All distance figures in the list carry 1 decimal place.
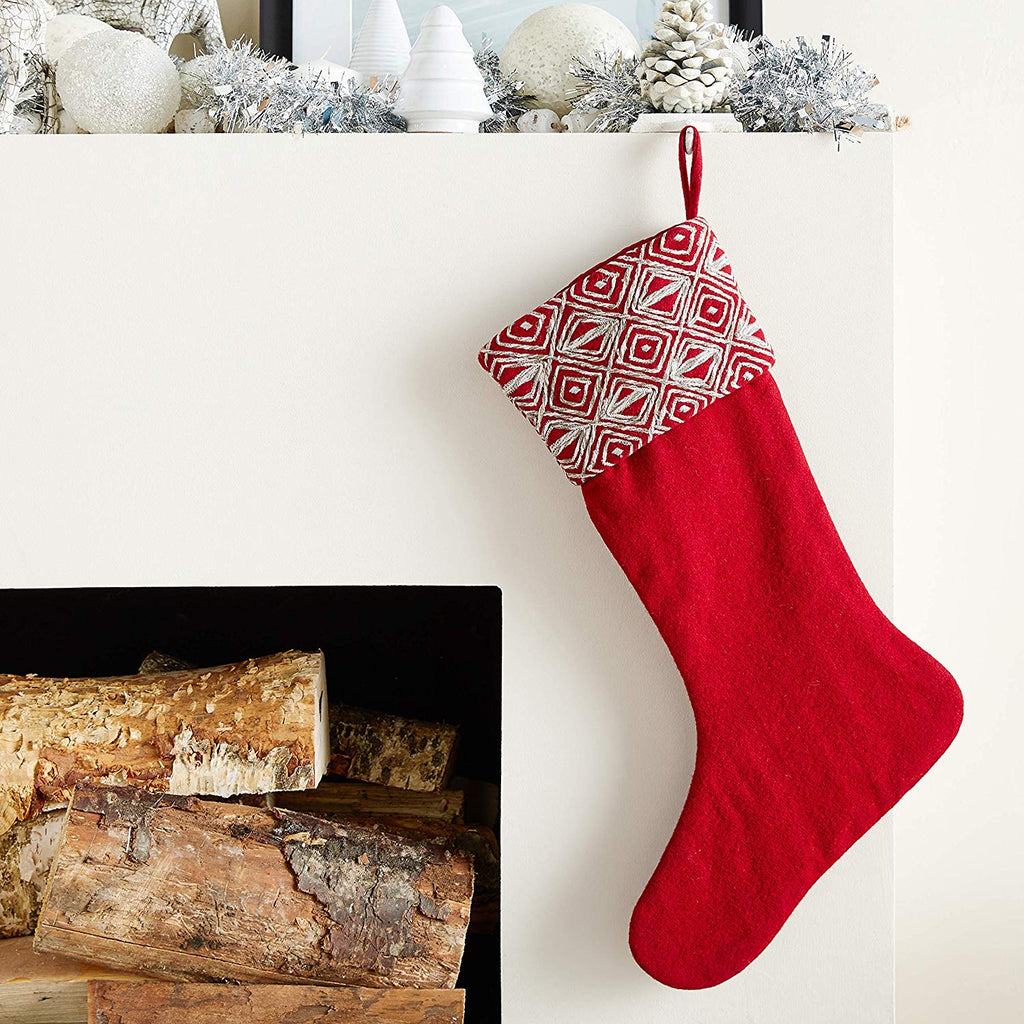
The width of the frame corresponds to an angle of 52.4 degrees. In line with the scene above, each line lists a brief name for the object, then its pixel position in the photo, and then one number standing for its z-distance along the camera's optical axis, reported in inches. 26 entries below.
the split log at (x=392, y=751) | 57.4
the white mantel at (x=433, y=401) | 46.3
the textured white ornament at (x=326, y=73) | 48.0
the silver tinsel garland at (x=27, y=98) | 47.0
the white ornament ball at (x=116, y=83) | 46.1
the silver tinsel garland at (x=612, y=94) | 46.7
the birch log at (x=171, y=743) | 49.5
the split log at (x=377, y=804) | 58.1
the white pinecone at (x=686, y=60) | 45.1
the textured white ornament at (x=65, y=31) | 51.1
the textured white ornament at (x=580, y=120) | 47.8
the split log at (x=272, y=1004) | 45.5
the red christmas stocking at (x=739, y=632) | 44.1
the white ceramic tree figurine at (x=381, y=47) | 53.3
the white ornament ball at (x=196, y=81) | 46.1
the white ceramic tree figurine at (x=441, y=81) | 46.1
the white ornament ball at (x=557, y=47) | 49.9
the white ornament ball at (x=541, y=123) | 49.2
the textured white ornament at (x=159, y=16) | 54.2
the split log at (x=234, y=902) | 45.8
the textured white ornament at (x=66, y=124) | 48.5
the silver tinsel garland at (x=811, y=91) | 45.0
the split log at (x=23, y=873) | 51.8
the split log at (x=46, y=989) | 46.6
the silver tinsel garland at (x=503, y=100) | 49.8
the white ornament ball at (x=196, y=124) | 47.7
